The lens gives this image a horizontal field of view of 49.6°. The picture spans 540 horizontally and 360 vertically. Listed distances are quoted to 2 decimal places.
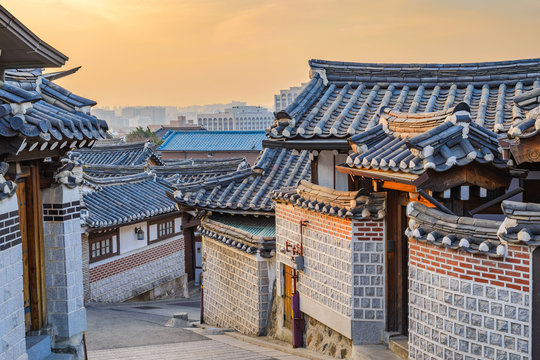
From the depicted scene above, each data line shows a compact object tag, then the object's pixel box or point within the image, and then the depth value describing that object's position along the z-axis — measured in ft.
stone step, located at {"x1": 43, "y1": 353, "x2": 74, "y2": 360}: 27.94
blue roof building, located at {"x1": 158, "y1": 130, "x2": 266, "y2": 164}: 190.19
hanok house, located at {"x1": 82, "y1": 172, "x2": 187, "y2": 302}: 75.41
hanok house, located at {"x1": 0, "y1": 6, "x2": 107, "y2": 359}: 22.39
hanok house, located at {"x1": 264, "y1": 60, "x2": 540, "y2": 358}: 22.65
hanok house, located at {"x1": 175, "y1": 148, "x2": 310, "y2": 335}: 47.32
